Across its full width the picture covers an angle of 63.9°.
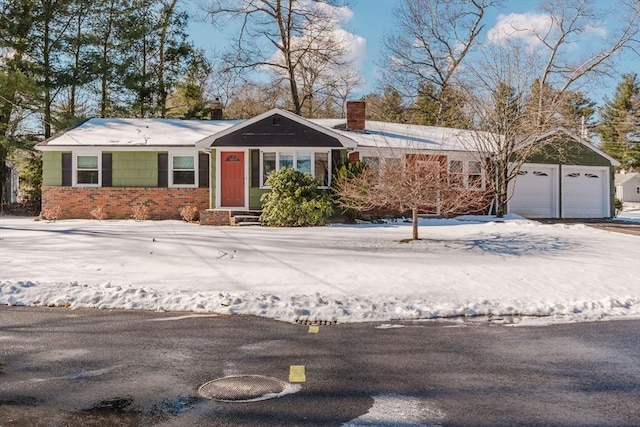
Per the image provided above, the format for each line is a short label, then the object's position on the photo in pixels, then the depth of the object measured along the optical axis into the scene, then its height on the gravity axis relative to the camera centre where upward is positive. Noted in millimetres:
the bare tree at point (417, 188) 12688 +384
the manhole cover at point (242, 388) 4004 -1521
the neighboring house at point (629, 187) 60562 +1892
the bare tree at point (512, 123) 20547 +3253
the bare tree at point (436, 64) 35000 +9818
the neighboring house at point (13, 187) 38062 +1221
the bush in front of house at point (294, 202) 17344 +14
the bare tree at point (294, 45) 33094 +10402
